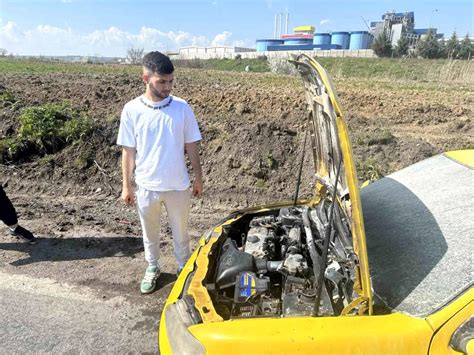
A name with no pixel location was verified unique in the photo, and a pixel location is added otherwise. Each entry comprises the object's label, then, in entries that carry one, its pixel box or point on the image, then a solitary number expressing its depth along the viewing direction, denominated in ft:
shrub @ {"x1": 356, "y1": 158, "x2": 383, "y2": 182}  20.34
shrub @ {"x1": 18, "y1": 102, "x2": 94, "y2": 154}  24.14
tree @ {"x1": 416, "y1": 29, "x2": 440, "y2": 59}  169.71
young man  10.85
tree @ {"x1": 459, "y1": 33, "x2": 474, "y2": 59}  165.89
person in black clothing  14.98
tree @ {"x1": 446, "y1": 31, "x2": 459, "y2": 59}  167.44
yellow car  5.98
